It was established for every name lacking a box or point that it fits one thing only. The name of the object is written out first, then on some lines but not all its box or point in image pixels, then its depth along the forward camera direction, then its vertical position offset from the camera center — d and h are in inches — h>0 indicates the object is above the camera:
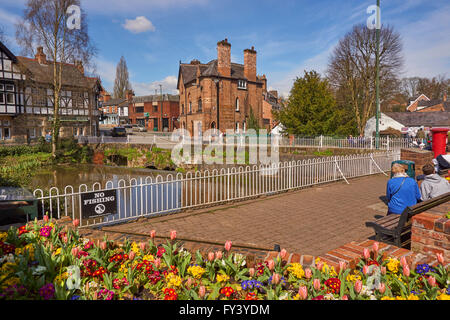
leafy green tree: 903.7 +95.3
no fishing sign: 252.5 -54.6
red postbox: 455.2 -3.3
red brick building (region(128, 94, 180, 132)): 2432.3 +248.2
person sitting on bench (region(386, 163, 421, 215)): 225.3 -40.5
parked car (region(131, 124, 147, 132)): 2289.6 +109.4
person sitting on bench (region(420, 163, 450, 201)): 236.5 -37.1
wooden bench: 172.6 -54.9
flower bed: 103.5 -53.9
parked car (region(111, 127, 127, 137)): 1710.9 +55.6
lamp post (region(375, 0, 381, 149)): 630.7 +116.9
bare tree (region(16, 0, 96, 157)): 909.8 +351.2
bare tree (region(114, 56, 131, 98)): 2933.1 +615.7
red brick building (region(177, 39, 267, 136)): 1439.5 +245.0
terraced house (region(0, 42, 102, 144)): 1039.0 +173.6
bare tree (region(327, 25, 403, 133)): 1174.3 +285.4
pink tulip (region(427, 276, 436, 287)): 101.9 -49.4
